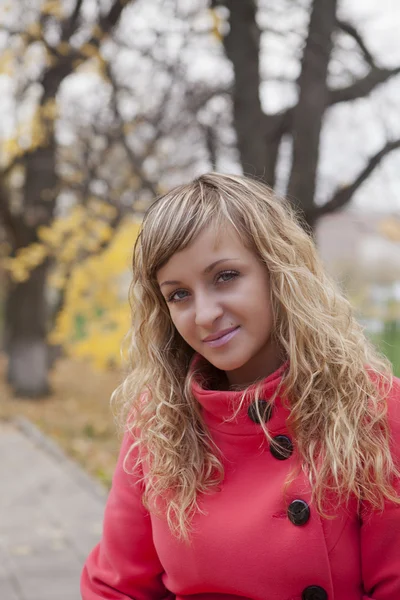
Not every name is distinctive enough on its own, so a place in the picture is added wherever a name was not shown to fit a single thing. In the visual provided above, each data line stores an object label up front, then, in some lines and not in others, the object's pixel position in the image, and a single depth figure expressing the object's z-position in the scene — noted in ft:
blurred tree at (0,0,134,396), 26.16
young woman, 5.51
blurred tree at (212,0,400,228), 15.94
